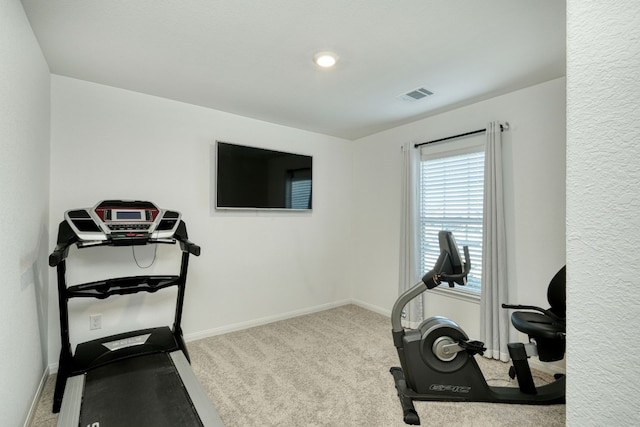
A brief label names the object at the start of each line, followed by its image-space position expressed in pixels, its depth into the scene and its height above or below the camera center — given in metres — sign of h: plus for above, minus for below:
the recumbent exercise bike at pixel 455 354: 2.05 -0.95
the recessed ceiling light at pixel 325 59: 2.11 +1.13
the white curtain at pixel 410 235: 3.45 -0.21
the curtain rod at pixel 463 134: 2.78 +0.84
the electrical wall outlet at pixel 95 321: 2.60 -0.94
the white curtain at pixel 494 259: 2.69 -0.38
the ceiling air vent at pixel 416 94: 2.72 +1.14
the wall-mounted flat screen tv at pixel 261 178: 3.24 +0.43
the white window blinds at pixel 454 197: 3.03 +0.21
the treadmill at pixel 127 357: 1.71 -1.06
